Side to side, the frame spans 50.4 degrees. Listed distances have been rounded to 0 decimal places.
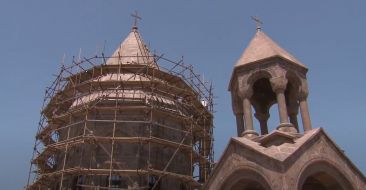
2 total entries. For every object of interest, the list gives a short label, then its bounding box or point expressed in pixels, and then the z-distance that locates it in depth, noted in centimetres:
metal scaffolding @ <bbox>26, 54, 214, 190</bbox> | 1880
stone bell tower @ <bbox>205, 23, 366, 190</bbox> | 1119
